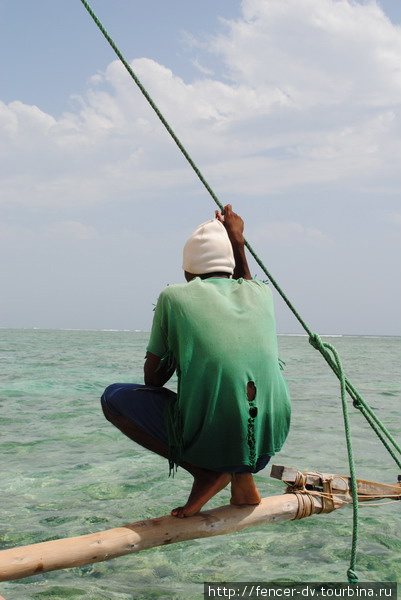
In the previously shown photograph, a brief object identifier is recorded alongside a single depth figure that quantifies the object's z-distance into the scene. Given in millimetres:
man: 2801
